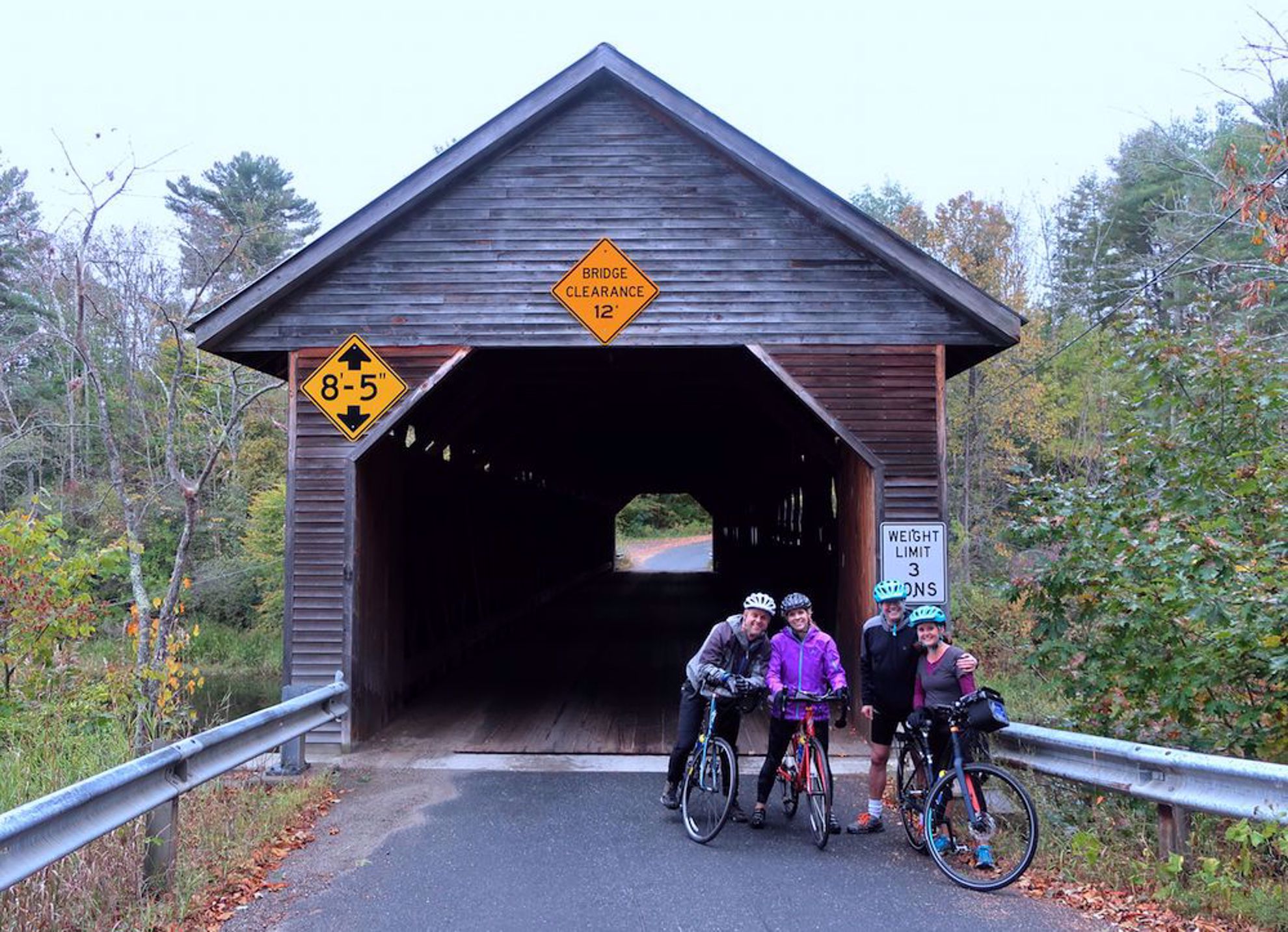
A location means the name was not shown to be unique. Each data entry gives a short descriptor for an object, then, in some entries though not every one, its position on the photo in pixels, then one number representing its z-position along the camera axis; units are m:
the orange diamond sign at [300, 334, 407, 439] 8.52
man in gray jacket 6.04
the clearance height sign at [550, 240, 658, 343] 8.66
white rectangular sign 8.38
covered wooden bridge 8.58
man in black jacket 5.90
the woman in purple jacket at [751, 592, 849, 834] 5.96
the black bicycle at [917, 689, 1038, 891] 5.14
